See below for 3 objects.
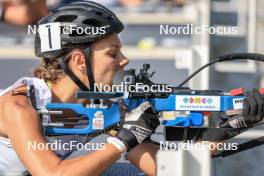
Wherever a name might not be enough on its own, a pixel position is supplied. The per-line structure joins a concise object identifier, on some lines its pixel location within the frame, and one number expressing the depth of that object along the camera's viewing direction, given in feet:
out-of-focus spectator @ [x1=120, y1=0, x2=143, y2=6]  57.21
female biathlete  19.26
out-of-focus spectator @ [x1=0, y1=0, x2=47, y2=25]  44.39
